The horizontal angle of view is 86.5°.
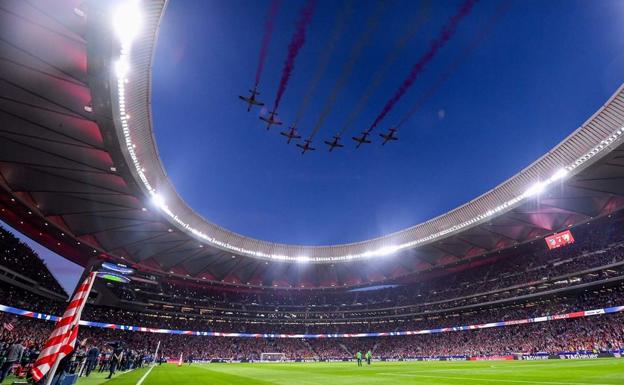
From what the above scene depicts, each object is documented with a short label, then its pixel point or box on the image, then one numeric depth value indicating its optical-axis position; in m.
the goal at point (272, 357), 64.78
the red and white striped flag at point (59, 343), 7.11
